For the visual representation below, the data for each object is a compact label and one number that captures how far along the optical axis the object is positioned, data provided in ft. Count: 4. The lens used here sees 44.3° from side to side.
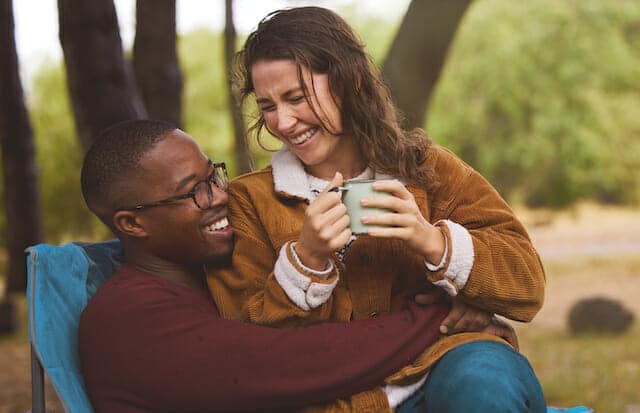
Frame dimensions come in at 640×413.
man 7.27
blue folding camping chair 7.64
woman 7.36
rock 29.89
